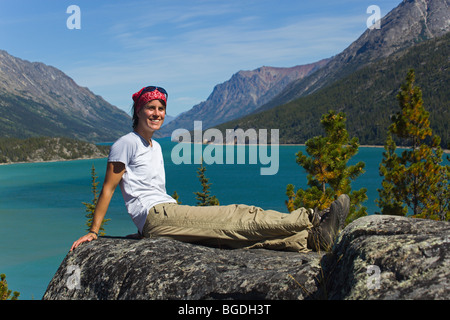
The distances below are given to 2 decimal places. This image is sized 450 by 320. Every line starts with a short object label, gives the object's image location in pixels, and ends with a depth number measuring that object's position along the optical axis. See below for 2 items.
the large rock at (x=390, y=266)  3.15
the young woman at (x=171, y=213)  5.42
